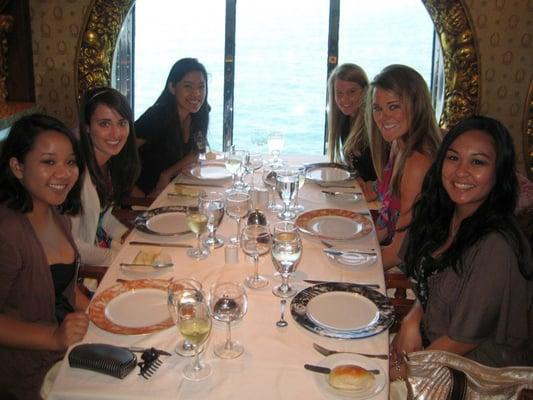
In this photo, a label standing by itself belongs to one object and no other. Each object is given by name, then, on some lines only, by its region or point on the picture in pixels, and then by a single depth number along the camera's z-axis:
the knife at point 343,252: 2.02
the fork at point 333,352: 1.46
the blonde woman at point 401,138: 2.38
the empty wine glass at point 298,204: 2.42
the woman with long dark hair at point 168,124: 3.33
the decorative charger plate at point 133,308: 1.55
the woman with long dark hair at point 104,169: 2.34
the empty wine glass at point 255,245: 1.81
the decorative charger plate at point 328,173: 2.90
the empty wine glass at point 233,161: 2.71
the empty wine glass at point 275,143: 3.08
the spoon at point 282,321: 1.58
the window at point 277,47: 4.79
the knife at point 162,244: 2.10
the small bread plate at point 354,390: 1.30
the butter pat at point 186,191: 2.63
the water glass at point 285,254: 1.64
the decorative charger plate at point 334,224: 2.21
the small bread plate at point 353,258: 1.97
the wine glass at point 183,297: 1.40
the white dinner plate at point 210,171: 2.90
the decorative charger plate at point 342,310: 1.55
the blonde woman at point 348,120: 3.27
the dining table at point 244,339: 1.32
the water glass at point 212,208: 1.97
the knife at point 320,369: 1.37
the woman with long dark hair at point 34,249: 1.68
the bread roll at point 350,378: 1.31
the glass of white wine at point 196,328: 1.34
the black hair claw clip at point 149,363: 1.36
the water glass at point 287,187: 2.32
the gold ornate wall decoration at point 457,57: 3.90
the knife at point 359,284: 1.79
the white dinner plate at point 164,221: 2.20
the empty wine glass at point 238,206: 2.09
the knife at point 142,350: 1.43
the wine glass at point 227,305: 1.44
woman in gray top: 1.64
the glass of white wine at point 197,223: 1.96
